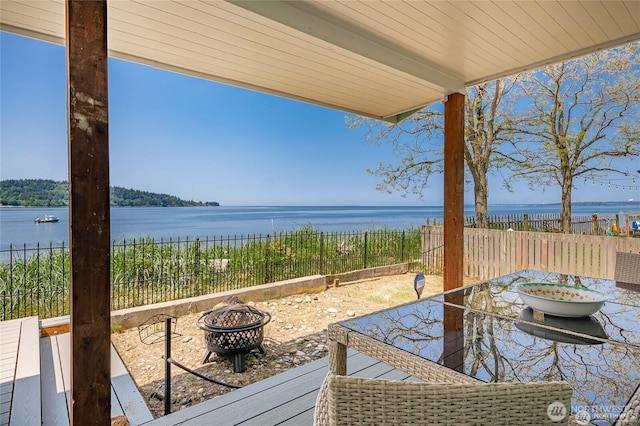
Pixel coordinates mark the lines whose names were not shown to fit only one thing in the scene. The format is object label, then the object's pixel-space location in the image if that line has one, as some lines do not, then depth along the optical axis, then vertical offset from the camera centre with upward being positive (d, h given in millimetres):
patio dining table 787 -434
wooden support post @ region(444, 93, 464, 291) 2834 +158
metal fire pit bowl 2625 -1054
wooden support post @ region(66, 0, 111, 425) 1130 -6
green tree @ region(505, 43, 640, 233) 6324 +1741
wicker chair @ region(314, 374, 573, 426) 489 -303
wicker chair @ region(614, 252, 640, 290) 2027 -410
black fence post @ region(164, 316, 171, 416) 1835 -912
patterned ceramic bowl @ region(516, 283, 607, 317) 1185 -371
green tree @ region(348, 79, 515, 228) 6949 +1534
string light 6699 +526
